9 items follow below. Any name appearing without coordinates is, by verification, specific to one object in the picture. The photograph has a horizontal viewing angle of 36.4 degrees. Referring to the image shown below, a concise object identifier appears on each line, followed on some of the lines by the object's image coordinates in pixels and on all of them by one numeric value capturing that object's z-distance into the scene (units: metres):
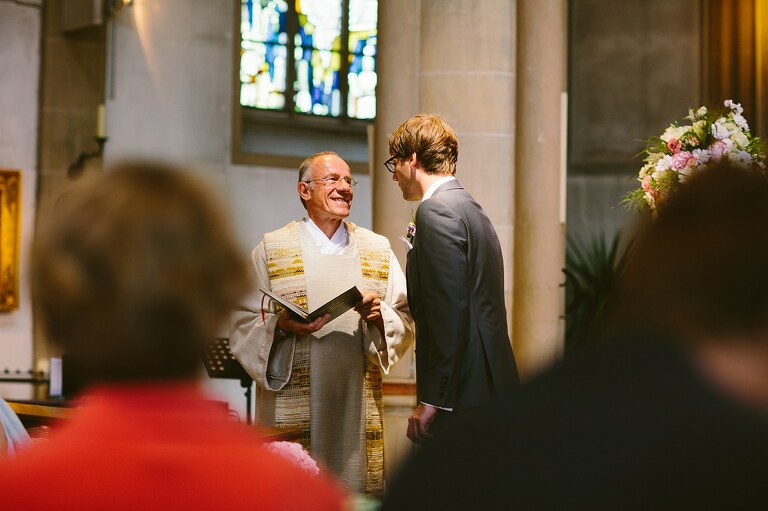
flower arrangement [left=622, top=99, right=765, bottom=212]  5.02
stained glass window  13.67
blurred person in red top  1.36
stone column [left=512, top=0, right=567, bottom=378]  7.58
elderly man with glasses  5.19
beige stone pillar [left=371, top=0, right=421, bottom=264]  6.82
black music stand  7.08
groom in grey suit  4.25
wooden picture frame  10.98
